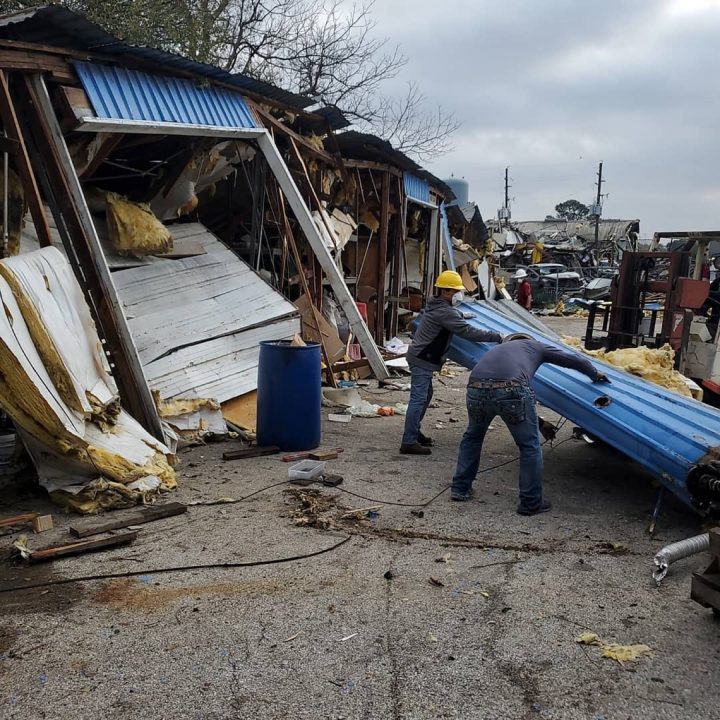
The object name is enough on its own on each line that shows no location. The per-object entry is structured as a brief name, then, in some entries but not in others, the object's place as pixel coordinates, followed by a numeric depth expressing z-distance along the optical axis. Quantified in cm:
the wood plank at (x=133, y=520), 457
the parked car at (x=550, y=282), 3036
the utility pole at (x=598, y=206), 4116
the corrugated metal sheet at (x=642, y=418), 469
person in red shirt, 2391
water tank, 2777
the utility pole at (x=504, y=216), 4628
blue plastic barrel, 676
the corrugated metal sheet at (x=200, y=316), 745
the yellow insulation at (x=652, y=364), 686
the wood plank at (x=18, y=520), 461
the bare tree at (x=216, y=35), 1333
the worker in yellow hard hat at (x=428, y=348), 668
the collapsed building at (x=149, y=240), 516
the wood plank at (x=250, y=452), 657
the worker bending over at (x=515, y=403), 514
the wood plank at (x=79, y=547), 418
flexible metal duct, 399
